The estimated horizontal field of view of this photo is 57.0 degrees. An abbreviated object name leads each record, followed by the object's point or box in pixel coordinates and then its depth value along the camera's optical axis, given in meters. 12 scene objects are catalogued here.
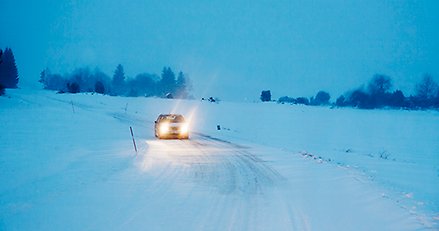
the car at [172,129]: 25.39
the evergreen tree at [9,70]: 99.96
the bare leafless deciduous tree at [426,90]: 103.37
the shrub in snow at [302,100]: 120.87
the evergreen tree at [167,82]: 136.25
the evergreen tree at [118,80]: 135.75
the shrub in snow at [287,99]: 121.91
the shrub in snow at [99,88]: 101.00
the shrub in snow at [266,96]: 116.19
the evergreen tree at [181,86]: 137.75
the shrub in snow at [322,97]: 140.45
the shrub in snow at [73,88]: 94.75
